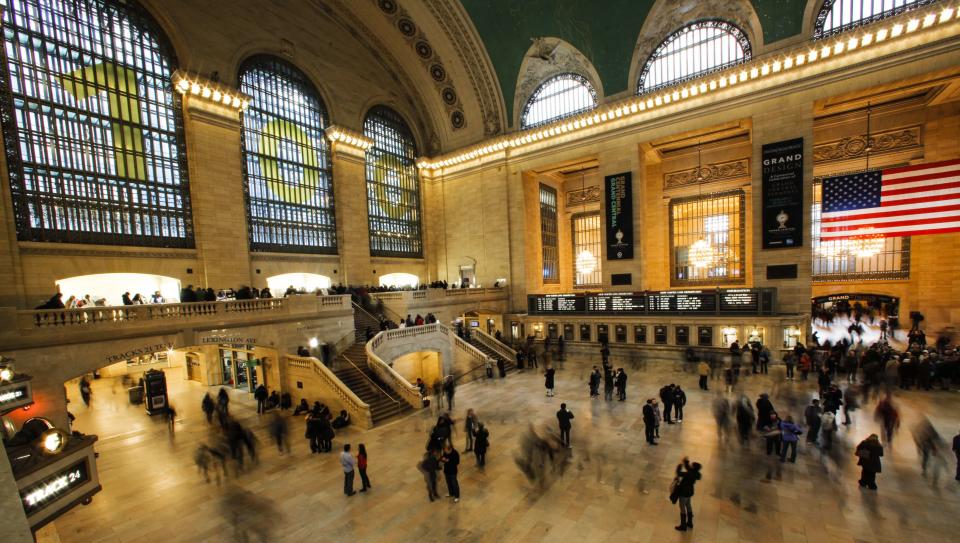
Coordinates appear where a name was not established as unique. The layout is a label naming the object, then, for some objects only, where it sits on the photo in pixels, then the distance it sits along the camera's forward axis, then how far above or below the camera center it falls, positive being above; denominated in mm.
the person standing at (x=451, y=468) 6789 -3770
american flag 13594 +1300
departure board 16031 -2653
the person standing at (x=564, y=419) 8589 -3777
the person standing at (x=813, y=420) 8109 -3857
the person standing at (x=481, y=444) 7996 -3969
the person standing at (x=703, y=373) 12352 -4157
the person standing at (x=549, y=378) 12461 -4156
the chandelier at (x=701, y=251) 17928 -309
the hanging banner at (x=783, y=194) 16578 +2065
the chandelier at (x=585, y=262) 21266 -693
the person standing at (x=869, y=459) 6379 -3722
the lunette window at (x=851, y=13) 14607 +8879
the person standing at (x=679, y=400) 9859 -3997
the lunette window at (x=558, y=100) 22547 +9261
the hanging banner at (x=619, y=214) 20547 +1849
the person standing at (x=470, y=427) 8891 -4016
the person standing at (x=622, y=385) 11711 -4213
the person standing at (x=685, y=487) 5703 -3620
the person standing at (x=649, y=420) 8544 -3894
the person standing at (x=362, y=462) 7250 -3838
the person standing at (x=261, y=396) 12469 -4321
